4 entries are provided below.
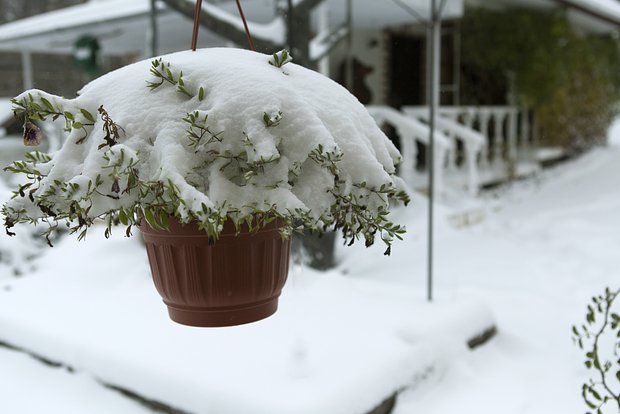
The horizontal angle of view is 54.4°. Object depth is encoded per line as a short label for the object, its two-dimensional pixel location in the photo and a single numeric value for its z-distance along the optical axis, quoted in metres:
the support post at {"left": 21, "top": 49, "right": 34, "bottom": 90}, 8.41
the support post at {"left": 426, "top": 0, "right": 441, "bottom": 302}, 3.30
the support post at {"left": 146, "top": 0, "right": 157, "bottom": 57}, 4.06
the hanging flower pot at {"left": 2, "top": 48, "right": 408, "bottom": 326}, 1.07
